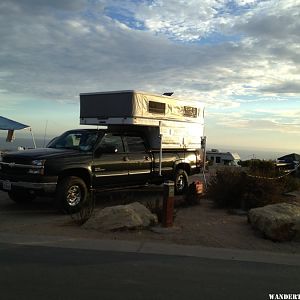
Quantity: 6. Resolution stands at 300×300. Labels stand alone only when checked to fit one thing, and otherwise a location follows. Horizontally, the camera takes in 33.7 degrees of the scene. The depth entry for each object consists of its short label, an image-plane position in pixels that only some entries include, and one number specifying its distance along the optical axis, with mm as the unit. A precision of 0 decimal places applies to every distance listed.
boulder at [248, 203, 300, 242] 8898
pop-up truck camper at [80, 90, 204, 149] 13438
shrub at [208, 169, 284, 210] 11727
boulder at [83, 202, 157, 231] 9266
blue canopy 22891
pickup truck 11125
